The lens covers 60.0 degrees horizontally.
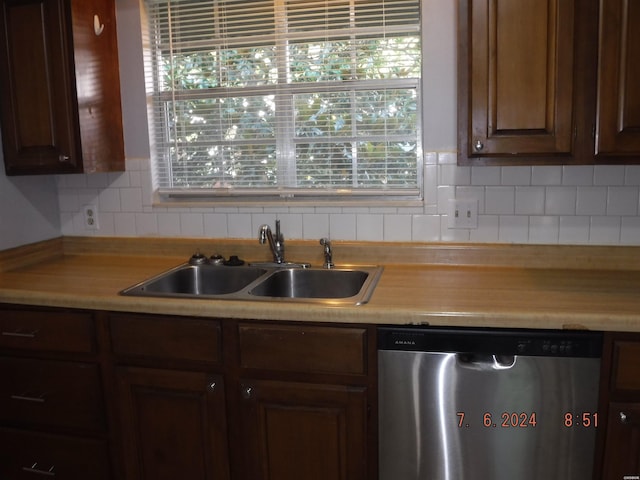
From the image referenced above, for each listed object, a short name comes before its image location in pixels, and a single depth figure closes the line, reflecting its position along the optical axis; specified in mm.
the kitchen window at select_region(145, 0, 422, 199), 2287
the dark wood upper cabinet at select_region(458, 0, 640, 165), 1726
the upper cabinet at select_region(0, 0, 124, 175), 2211
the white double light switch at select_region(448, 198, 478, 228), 2227
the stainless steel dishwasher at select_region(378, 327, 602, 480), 1618
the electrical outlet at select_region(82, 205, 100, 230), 2631
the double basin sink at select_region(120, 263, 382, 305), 2181
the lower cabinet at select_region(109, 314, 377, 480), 1748
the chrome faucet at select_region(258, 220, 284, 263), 2291
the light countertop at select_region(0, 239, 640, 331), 1626
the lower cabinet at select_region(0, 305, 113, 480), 1978
